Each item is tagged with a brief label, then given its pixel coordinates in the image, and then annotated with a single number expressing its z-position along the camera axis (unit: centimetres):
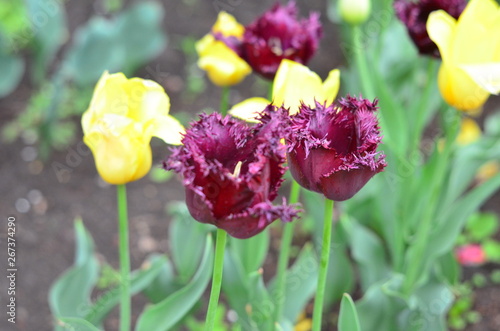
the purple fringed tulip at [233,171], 87
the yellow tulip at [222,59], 117
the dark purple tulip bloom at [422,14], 112
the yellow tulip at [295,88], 100
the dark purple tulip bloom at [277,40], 109
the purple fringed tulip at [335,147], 90
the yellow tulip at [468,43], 104
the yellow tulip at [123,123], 98
